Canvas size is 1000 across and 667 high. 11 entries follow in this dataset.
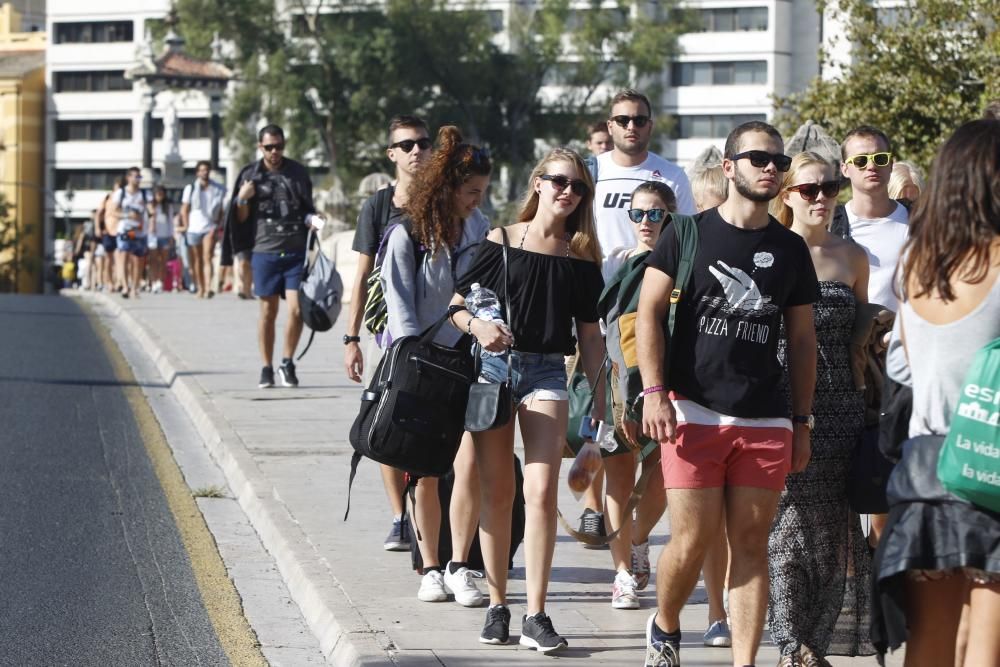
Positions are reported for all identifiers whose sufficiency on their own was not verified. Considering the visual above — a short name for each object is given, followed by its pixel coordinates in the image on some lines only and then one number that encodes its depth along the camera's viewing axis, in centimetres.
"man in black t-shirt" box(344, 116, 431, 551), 1620
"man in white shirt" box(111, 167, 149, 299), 5775
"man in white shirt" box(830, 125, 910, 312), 1412
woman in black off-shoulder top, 1280
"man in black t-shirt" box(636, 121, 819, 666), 1111
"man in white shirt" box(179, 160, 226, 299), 5475
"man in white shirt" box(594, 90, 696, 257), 1627
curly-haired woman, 1407
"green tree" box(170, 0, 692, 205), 12506
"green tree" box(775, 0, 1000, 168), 4350
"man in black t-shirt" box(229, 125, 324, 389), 2777
